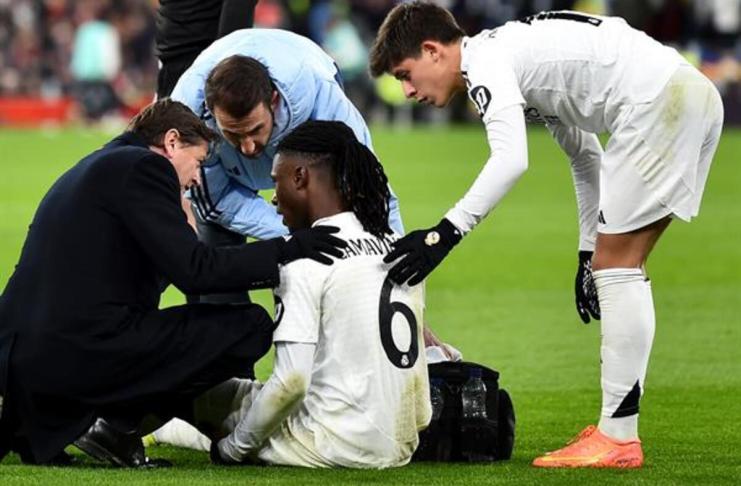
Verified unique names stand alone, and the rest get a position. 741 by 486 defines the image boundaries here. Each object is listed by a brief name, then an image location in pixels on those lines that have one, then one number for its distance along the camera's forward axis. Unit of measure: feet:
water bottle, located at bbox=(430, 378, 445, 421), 41.65
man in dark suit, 38.81
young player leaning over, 41.47
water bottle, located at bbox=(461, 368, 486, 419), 41.57
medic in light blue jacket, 46.29
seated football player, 39.11
